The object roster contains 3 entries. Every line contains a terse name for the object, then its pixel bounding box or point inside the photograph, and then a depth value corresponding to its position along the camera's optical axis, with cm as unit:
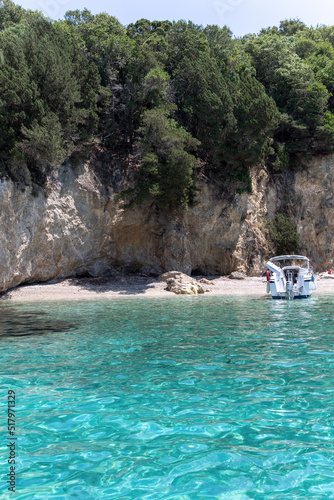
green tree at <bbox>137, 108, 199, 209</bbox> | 2912
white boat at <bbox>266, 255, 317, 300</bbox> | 2269
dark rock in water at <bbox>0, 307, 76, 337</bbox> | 1229
